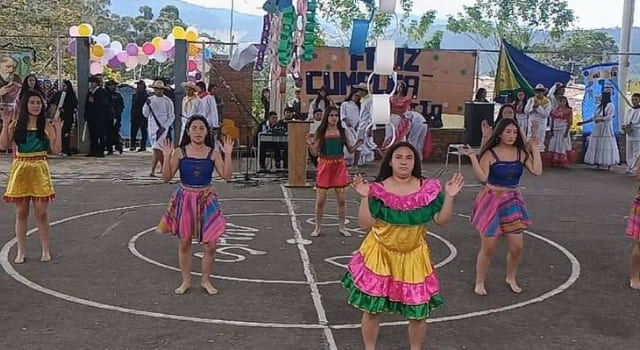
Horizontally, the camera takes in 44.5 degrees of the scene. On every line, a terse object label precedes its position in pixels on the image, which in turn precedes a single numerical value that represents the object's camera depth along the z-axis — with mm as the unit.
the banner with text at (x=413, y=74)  16516
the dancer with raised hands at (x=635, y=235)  6398
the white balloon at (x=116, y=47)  21161
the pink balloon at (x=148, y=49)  20645
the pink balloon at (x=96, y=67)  19945
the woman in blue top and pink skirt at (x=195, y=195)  5938
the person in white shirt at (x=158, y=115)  13516
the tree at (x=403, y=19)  20984
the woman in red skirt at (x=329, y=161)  8344
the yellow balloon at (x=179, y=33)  18369
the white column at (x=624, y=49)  16156
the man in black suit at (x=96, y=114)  16000
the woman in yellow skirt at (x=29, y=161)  6793
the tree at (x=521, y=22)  25000
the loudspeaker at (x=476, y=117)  15609
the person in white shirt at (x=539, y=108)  15539
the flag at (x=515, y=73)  16234
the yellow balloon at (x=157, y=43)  20562
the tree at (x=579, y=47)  17812
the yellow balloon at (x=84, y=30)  17811
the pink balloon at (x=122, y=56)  21047
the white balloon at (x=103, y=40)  20859
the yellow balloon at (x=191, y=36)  18978
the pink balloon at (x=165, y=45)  20578
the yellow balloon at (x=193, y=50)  17558
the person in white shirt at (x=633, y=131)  14984
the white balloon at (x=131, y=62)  21147
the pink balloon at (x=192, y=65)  18081
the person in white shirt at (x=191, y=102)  14062
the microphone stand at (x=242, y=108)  15914
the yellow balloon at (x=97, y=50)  19930
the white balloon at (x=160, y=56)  20656
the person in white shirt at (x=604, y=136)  15711
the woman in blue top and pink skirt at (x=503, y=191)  6211
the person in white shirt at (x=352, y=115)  14914
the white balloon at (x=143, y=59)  21141
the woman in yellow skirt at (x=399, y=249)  4395
